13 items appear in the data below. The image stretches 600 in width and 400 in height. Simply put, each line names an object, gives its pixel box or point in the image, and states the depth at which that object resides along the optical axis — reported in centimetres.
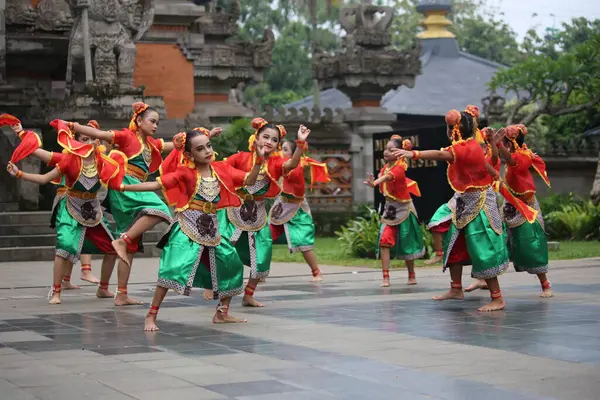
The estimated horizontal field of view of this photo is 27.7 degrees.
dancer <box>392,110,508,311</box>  1059
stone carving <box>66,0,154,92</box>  2056
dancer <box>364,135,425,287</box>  1357
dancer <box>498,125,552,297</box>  1144
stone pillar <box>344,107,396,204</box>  2723
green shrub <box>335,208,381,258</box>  1809
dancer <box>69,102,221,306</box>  1148
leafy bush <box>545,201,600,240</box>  2111
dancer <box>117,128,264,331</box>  946
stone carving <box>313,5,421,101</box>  2772
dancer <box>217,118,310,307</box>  1094
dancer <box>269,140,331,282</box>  1398
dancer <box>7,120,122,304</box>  1198
